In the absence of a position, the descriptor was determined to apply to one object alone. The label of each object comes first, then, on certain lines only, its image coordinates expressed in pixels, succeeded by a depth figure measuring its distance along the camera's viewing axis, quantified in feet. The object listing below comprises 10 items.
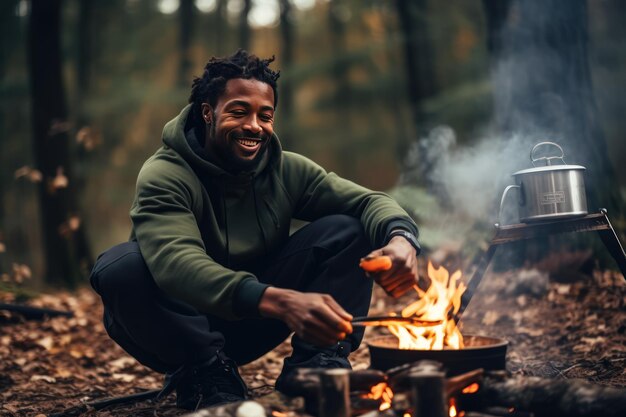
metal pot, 10.68
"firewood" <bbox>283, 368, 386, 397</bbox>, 7.51
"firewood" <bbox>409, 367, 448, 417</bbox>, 6.81
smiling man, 9.32
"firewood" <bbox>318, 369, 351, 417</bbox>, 7.11
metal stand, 10.80
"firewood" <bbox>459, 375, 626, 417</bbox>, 6.97
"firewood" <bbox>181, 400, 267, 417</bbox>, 7.23
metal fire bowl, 8.02
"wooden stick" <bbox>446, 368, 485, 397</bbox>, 7.32
